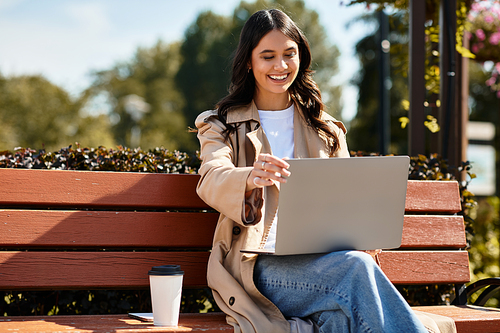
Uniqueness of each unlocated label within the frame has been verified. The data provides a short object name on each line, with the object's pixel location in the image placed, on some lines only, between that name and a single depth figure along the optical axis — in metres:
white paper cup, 2.06
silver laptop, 1.99
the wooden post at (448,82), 3.78
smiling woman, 2.00
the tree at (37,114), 25.05
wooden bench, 2.47
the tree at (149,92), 36.25
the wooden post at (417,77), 3.75
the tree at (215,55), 31.52
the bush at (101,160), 2.89
